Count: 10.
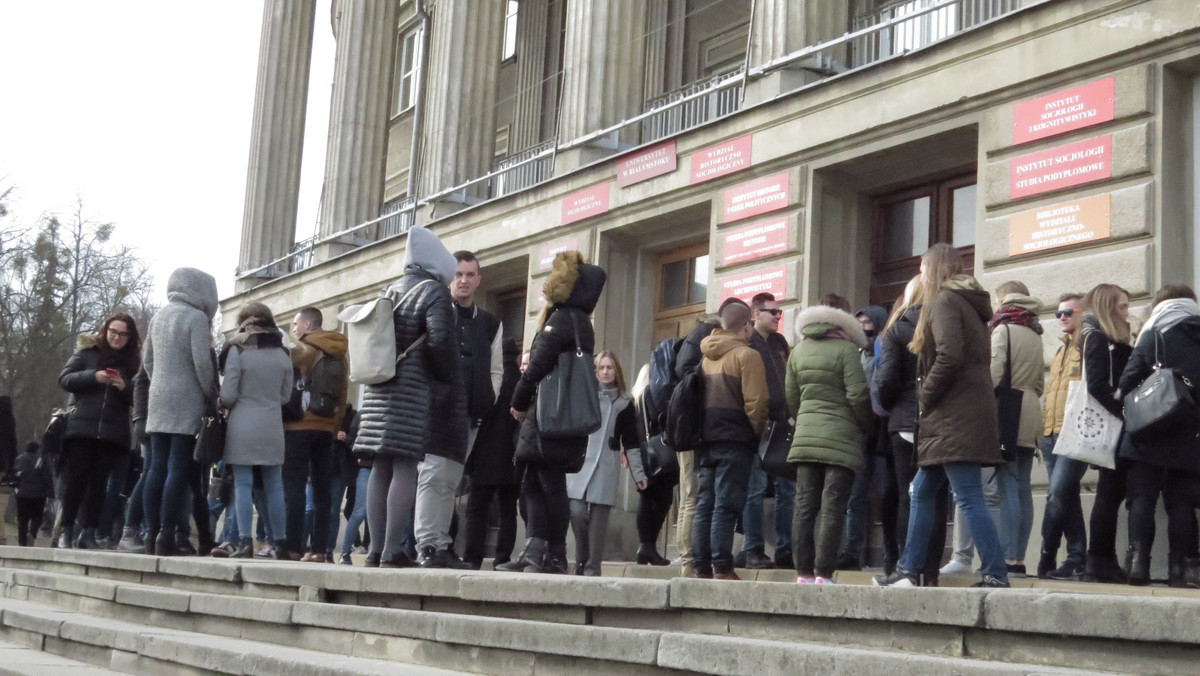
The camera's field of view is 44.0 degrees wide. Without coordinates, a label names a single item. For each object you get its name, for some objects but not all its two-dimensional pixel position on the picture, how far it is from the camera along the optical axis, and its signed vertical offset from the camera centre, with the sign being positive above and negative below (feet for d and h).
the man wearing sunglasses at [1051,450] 28.66 +2.38
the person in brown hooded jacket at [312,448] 32.07 +1.68
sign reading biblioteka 35.09 +8.26
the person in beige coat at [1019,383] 28.19 +3.48
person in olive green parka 23.50 +2.03
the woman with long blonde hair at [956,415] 21.85 +2.17
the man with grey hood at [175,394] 30.73 +2.53
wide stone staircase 13.21 -0.97
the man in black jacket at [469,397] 26.14 +2.57
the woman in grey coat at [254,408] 30.66 +2.34
